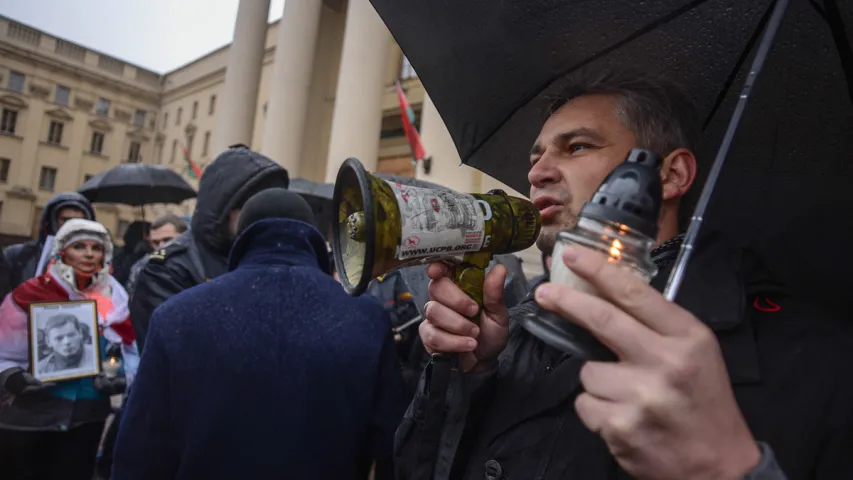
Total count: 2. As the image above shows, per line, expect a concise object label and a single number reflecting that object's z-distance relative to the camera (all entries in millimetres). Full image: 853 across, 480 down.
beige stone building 9297
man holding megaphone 614
